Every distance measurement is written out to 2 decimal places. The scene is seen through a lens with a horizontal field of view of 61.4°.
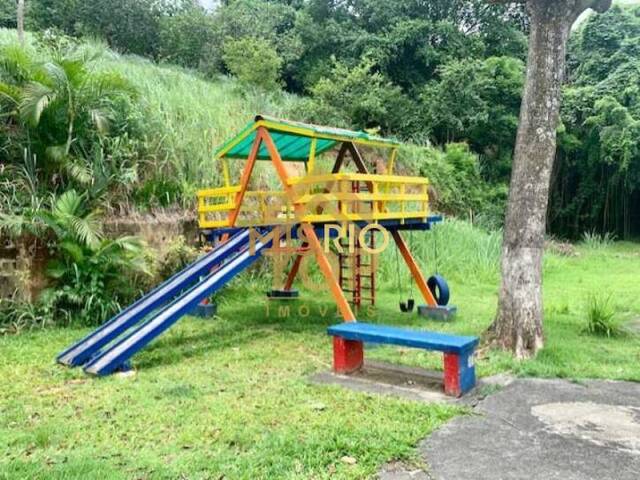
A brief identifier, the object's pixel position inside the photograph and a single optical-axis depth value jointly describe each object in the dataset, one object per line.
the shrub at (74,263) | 6.62
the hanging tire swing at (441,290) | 7.13
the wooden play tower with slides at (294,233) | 4.89
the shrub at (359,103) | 14.61
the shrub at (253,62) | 14.49
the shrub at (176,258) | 7.94
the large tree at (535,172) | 5.14
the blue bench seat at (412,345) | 4.11
